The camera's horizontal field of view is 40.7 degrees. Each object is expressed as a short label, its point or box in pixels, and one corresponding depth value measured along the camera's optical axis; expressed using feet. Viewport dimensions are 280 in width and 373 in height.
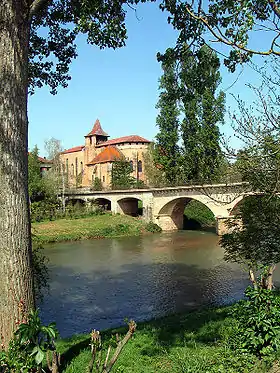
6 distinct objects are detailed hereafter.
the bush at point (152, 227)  98.48
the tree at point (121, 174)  135.23
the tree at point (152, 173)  102.27
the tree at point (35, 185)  111.24
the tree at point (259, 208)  18.08
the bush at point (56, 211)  105.50
